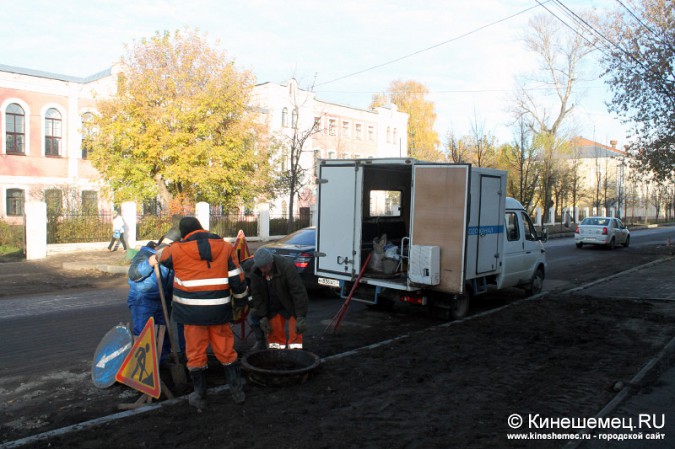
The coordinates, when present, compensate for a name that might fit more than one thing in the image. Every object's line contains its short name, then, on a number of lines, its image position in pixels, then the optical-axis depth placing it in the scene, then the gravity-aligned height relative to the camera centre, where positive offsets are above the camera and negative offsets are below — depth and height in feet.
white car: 84.43 -4.02
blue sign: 17.89 -5.28
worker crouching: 20.84 -3.87
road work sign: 16.53 -5.17
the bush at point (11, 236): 63.82 -4.70
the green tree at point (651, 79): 67.05 +16.89
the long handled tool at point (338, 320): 26.96 -5.87
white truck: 27.45 -1.72
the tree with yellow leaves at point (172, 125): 72.02 +10.19
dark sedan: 35.70 -3.39
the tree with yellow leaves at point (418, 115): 207.00 +34.50
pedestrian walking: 64.49 -3.78
